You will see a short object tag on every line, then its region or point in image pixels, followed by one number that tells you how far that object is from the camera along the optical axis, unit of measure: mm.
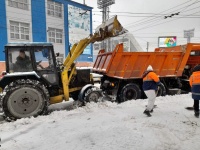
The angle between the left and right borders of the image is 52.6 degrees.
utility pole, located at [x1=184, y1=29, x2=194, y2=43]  47906
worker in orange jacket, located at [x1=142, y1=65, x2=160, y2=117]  5874
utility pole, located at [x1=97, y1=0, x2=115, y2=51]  28484
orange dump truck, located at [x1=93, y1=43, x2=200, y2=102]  8023
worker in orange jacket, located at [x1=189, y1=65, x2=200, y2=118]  5732
